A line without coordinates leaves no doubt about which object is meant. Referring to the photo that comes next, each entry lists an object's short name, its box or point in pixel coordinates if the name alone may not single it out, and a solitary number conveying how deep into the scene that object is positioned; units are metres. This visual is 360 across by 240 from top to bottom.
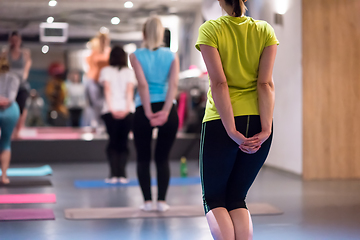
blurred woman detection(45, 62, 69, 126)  17.86
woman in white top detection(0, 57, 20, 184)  8.07
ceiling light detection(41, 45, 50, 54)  17.65
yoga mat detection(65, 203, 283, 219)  6.06
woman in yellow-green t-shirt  3.16
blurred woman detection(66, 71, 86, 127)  17.90
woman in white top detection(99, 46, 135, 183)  8.82
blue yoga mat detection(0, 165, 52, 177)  9.82
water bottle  9.86
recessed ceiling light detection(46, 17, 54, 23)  16.38
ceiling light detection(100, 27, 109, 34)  17.31
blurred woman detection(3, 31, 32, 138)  11.44
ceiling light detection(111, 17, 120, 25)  16.87
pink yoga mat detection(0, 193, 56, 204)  7.03
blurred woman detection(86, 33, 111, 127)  11.45
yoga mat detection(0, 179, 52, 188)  8.37
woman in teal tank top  6.03
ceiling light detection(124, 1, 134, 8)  15.95
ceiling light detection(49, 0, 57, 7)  15.69
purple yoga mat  5.88
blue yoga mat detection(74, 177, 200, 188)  8.74
